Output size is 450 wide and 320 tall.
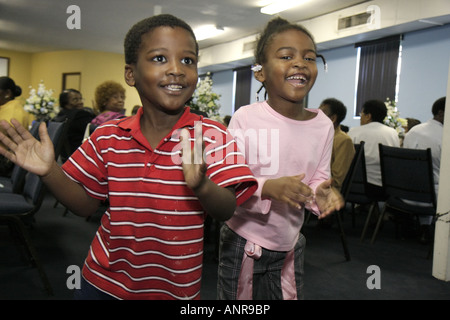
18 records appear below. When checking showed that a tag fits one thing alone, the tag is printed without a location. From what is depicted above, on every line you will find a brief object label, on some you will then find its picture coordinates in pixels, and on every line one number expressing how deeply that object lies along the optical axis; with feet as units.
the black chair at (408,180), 10.43
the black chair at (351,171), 10.79
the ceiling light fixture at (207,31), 29.66
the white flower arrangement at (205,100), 11.87
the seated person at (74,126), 13.55
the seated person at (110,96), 13.88
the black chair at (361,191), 12.33
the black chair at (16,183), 8.73
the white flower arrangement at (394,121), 16.99
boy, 2.87
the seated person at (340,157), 10.73
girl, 3.71
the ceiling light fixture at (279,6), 23.17
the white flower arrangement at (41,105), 18.47
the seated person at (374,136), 13.01
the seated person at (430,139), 12.23
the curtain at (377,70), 23.75
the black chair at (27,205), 7.26
